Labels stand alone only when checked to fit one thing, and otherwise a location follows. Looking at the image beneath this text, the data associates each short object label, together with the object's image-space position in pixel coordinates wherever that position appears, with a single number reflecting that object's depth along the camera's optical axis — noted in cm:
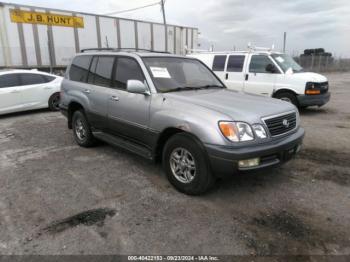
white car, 861
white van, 833
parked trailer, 1170
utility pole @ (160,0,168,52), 1778
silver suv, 328
